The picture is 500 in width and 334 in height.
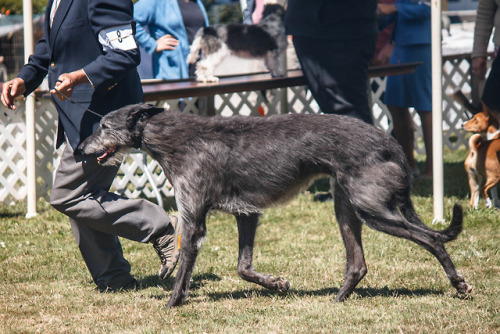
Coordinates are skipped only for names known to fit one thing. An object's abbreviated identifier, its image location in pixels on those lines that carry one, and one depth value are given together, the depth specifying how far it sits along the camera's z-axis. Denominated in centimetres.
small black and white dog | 1579
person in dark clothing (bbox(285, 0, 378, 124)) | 1297
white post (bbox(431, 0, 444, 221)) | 1218
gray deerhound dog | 801
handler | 841
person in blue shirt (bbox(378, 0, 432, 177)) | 1684
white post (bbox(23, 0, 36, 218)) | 1418
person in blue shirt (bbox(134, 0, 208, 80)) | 1566
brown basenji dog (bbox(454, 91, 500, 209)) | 1316
